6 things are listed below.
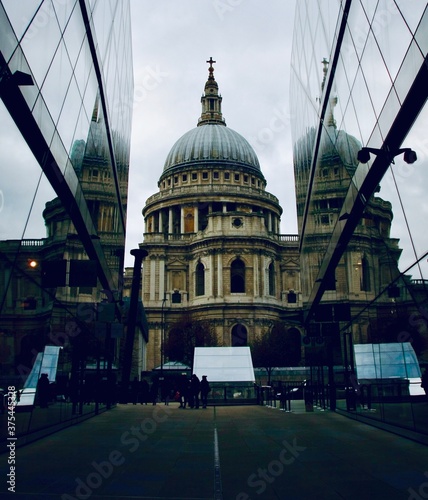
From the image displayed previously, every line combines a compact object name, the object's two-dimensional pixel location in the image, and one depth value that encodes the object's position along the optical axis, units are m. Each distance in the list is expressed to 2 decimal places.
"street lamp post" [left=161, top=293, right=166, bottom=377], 83.25
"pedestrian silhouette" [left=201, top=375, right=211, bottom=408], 29.52
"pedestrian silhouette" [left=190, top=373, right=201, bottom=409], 29.53
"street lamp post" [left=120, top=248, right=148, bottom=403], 39.72
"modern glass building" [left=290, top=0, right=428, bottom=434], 10.38
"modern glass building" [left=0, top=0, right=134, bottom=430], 9.58
